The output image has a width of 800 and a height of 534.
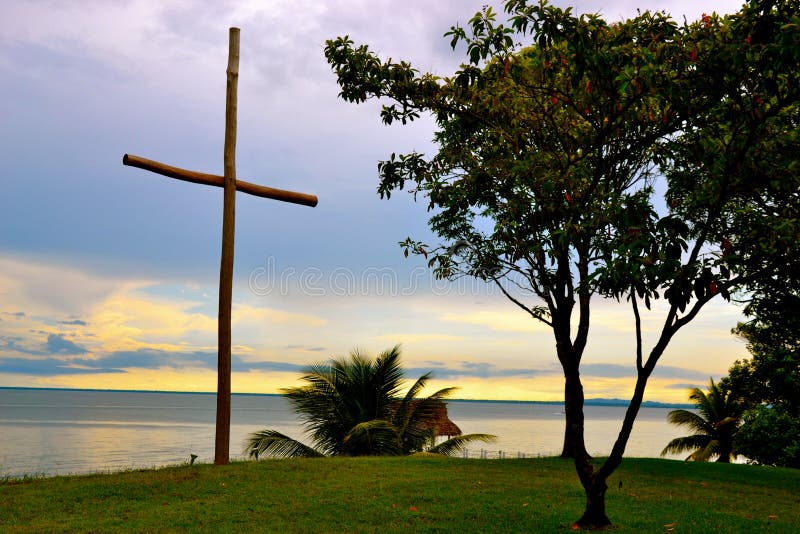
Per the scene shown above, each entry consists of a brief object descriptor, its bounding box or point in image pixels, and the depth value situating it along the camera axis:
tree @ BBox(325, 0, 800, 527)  7.63
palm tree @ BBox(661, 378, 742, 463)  31.47
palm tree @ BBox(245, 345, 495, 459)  21.31
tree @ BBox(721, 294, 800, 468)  20.78
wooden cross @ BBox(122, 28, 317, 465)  13.84
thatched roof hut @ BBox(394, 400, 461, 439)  22.02
